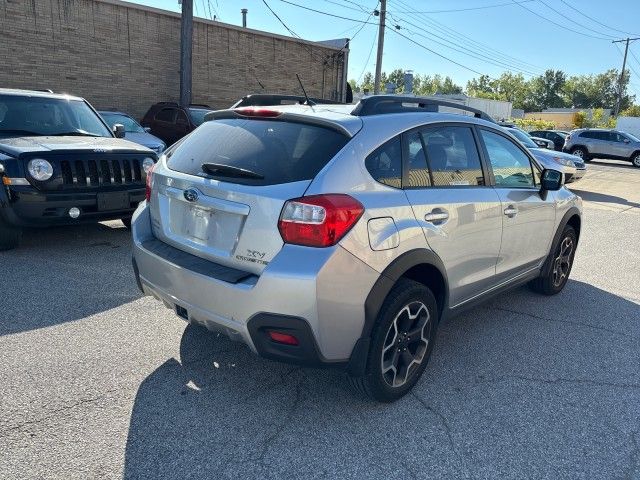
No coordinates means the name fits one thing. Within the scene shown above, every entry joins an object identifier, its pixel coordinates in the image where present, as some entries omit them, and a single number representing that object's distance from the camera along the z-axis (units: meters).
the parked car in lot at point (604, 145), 25.19
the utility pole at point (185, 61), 15.19
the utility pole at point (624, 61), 60.82
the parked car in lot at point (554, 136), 28.17
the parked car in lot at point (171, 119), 13.18
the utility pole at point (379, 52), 23.17
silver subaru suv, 2.56
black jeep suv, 5.32
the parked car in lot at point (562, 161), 12.55
